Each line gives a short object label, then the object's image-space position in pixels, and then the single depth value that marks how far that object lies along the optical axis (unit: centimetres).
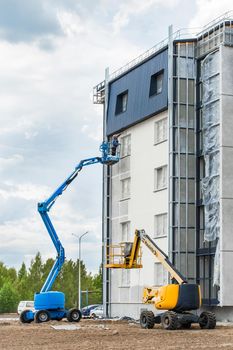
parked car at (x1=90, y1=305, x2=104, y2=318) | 6128
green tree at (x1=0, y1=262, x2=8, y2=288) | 11818
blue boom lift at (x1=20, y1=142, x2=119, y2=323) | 4769
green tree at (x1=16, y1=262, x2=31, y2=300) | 10944
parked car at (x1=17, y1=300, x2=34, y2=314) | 7156
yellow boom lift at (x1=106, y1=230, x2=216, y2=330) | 3847
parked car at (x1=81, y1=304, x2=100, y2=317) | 6762
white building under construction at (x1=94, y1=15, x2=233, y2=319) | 4734
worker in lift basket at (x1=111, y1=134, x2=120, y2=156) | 5609
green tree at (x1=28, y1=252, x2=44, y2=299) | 11138
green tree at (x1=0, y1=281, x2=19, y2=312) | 10644
